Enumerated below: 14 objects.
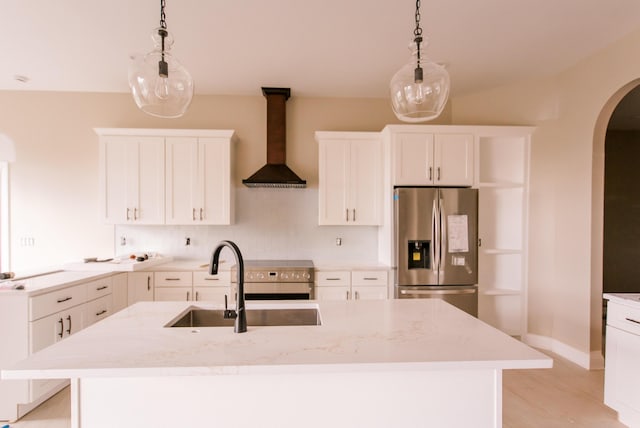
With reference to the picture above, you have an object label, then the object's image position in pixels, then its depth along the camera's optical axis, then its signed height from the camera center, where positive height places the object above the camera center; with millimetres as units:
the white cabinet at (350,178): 3709 +355
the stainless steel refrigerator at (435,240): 3340 -302
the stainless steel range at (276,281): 3373 -729
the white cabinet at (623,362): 2131 -1006
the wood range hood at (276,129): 3785 +936
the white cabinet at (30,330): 2305 -889
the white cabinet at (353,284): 3424 -768
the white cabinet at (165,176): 3570 +359
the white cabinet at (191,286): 3385 -789
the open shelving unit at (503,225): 3625 -169
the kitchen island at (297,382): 1115 -627
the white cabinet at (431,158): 3484 +544
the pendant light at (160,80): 1477 +582
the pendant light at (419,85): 1591 +605
